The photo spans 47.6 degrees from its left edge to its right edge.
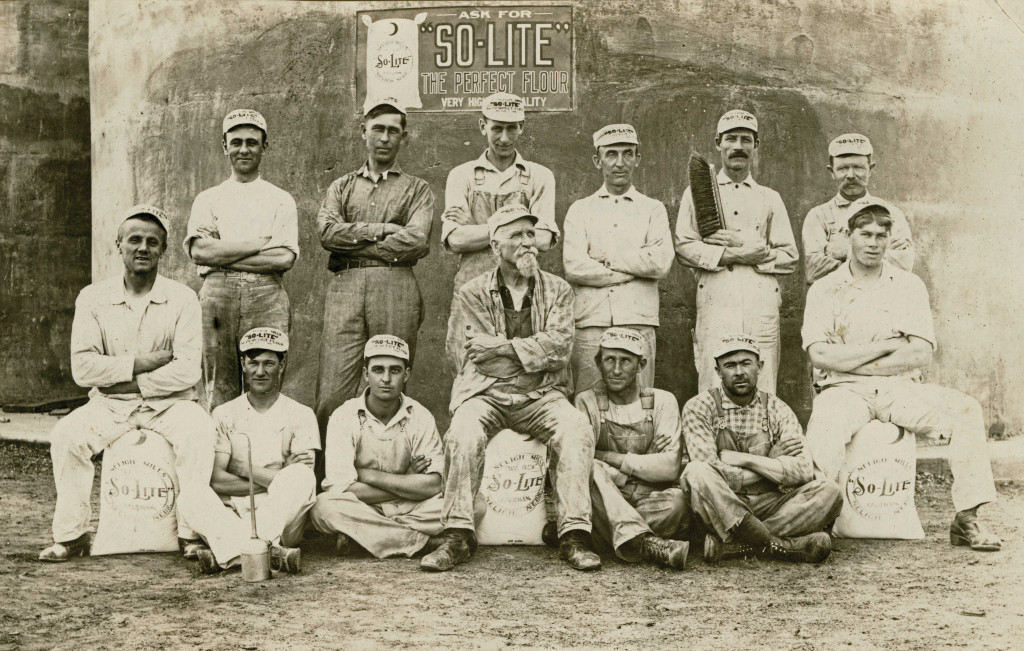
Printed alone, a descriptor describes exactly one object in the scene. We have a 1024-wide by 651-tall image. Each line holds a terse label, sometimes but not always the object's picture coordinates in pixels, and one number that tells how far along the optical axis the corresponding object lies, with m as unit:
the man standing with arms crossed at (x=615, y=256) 6.36
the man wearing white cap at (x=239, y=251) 6.41
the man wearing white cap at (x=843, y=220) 6.71
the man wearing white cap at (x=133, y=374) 5.54
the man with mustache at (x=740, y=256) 6.54
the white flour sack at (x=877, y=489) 5.96
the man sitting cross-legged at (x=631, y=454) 5.55
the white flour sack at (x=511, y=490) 5.80
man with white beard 5.49
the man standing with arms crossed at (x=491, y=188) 6.36
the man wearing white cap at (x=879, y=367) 5.87
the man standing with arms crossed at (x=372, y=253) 6.34
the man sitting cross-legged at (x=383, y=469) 5.58
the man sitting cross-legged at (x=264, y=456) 5.36
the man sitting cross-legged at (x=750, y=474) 5.46
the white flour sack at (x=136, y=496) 5.58
